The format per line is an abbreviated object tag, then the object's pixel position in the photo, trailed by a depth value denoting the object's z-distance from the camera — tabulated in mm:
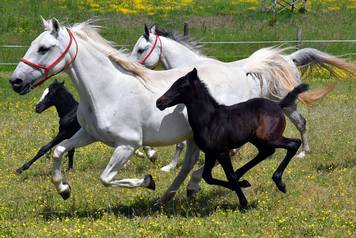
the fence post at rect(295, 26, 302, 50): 22444
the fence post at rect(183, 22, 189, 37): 20250
